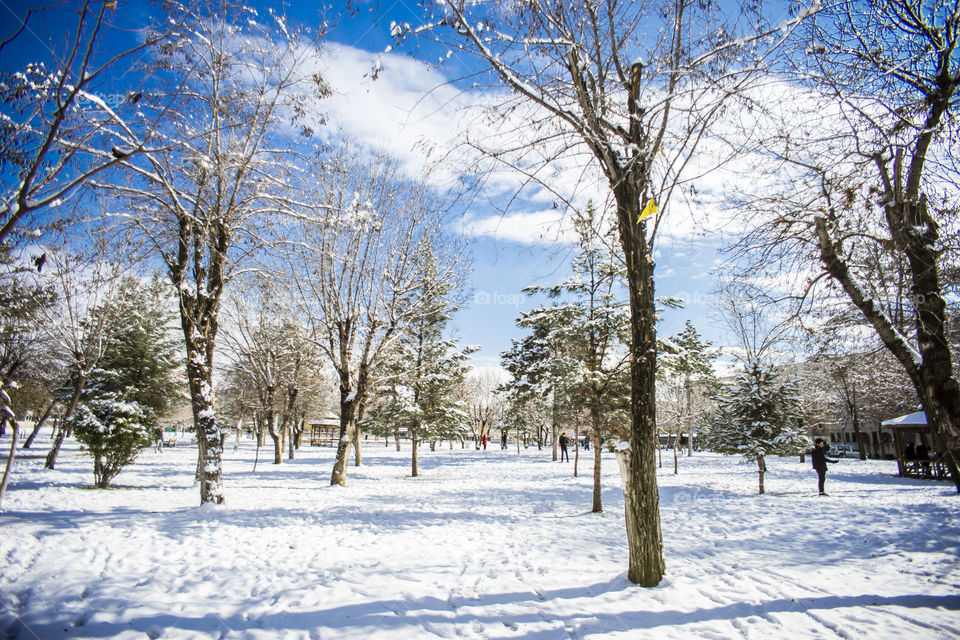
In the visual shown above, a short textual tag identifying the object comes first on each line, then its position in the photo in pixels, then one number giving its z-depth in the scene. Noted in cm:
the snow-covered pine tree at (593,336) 1084
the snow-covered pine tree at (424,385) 1824
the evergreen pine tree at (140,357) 1766
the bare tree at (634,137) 445
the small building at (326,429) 4906
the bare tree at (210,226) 786
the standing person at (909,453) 1931
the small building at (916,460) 1708
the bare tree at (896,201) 476
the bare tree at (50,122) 352
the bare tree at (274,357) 1630
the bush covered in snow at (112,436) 1184
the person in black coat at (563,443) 2739
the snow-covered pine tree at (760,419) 1417
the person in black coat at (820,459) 1326
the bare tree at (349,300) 1305
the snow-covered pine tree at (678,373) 1134
